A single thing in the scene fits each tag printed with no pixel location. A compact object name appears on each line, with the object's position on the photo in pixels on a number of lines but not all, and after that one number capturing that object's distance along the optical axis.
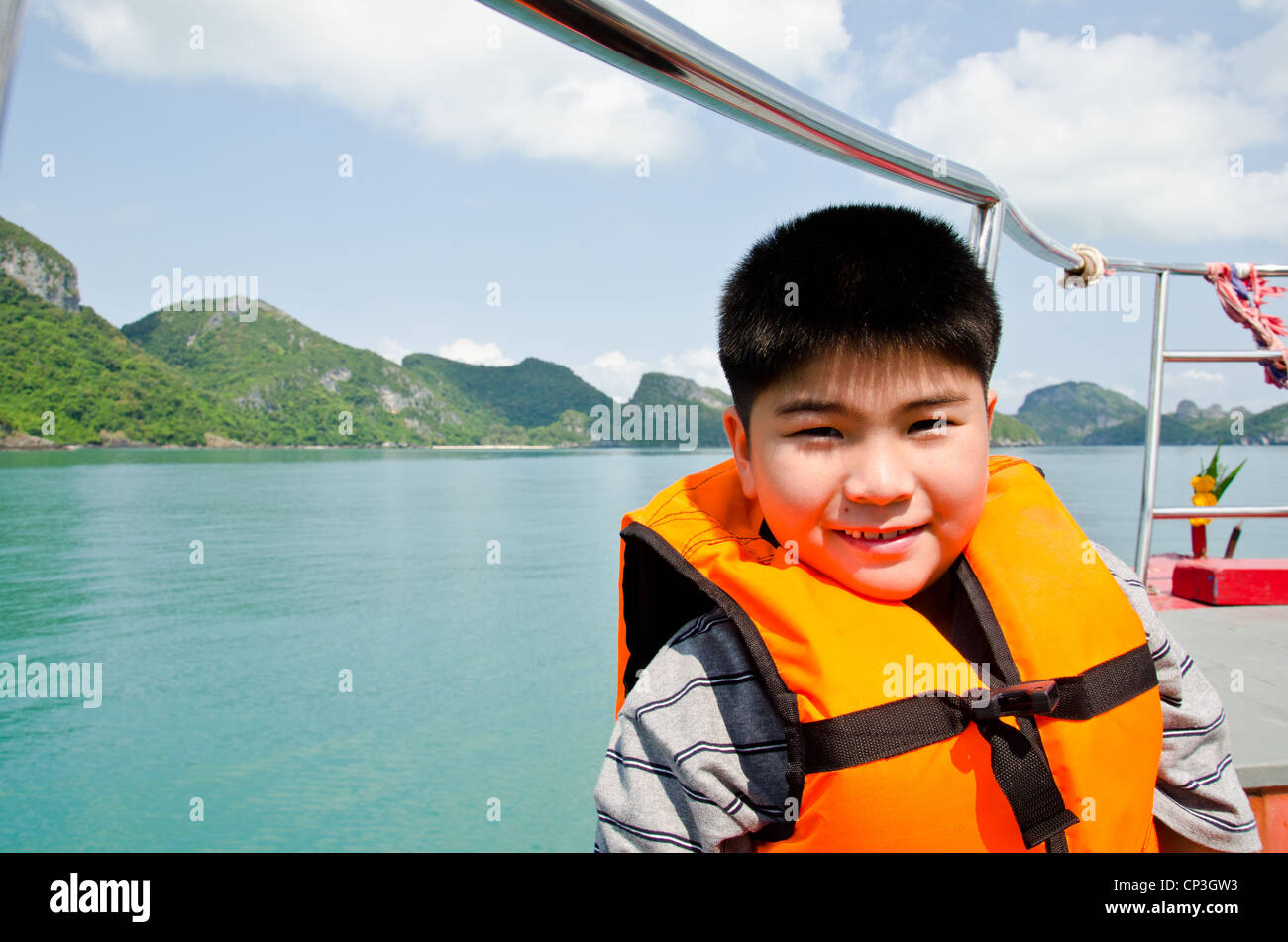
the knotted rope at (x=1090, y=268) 2.27
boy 0.93
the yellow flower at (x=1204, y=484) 4.23
